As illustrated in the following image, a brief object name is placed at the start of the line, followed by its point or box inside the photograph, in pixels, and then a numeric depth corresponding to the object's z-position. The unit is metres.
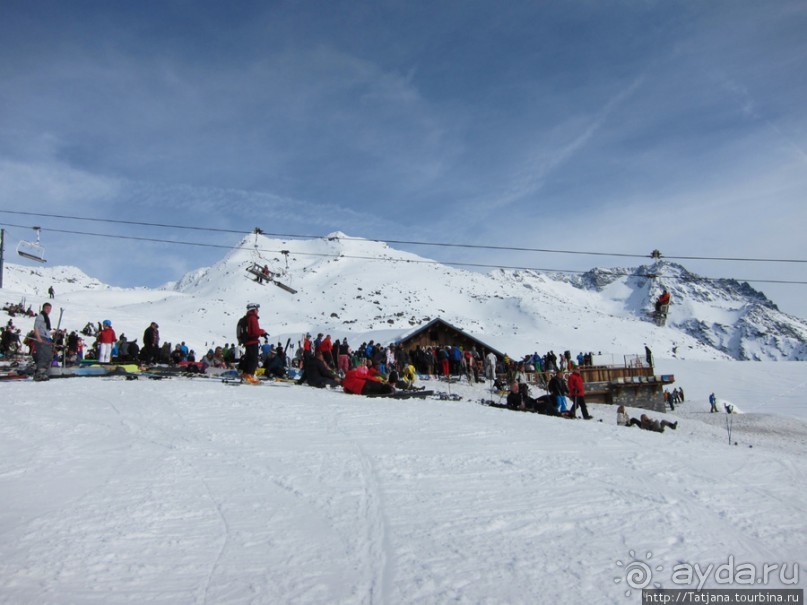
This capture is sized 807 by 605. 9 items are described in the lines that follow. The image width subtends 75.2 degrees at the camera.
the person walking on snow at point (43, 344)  12.37
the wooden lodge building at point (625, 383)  30.25
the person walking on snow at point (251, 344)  12.39
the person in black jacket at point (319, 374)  14.36
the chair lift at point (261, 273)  28.21
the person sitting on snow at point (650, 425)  14.30
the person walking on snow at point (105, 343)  17.95
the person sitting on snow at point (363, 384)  12.95
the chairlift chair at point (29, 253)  26.59
